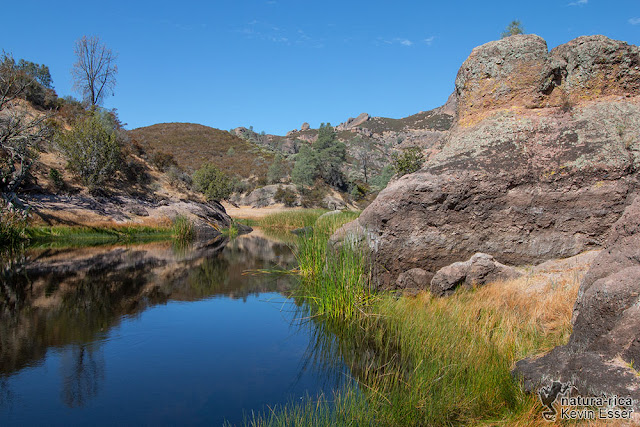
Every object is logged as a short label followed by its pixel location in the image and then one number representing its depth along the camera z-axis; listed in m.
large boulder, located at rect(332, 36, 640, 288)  6.43
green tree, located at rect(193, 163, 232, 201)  33.81
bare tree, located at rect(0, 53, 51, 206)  16.55
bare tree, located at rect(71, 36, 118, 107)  36.25
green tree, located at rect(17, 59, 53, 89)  36.16
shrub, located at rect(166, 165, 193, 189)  32.69
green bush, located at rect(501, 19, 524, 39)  21.27
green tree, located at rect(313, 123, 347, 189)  52.94
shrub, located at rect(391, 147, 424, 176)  17.40
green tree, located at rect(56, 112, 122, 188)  21.72
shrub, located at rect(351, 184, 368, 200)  51.16
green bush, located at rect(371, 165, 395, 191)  50.80
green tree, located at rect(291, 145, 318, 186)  48.72
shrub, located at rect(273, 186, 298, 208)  43.78
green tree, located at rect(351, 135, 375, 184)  65.84
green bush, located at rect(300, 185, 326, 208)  44.78
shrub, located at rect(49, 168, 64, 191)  20.61
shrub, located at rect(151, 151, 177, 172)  33.88
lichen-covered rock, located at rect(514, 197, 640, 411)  3.00
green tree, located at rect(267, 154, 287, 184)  50.87
